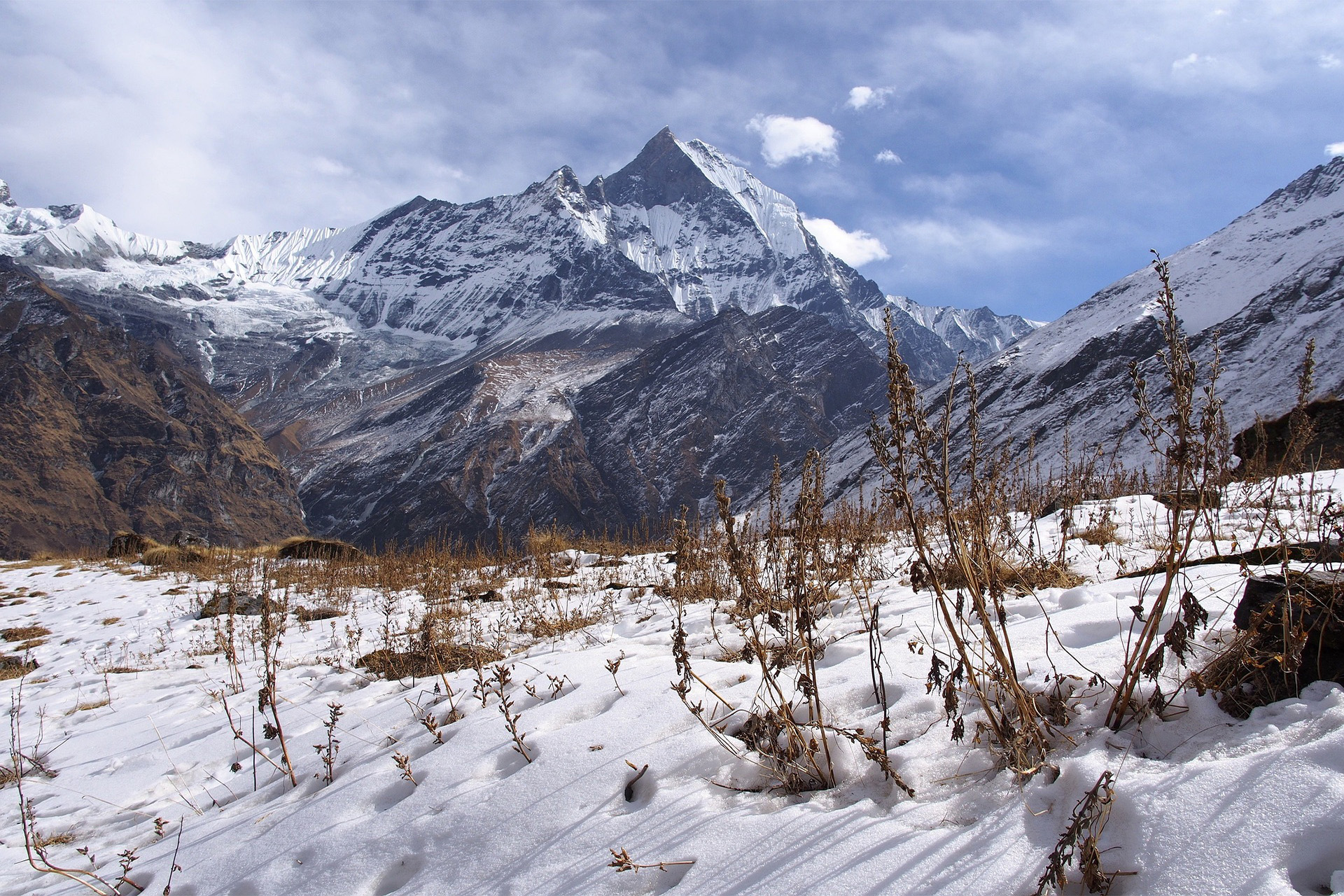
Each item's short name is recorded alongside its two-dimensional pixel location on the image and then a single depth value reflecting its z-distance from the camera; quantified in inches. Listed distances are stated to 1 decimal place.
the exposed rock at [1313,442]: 268.7
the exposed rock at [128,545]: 595.8
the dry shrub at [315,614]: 299.4
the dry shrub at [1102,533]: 191.3
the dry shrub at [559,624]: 219.8
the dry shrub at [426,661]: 183.3
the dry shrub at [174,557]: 486.6
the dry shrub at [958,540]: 70.4
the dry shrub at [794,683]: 83.7
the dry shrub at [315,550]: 508.1
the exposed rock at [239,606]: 309.7
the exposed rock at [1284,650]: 69.1
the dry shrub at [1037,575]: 153.3
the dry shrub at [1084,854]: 53.6
